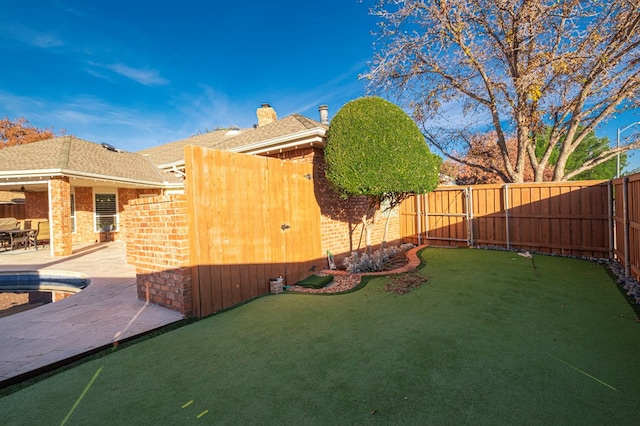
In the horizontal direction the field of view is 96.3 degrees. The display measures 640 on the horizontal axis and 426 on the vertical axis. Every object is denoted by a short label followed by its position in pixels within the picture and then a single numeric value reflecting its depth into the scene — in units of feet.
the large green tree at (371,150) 19.58
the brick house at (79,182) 33.22
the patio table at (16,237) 38.14
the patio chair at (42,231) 39.28
